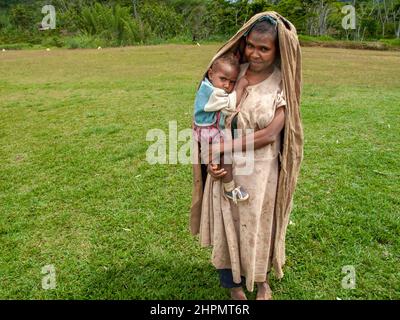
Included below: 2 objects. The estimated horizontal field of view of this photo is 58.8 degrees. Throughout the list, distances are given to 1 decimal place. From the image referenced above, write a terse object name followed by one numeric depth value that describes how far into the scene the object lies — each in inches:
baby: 62.2
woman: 62.4
